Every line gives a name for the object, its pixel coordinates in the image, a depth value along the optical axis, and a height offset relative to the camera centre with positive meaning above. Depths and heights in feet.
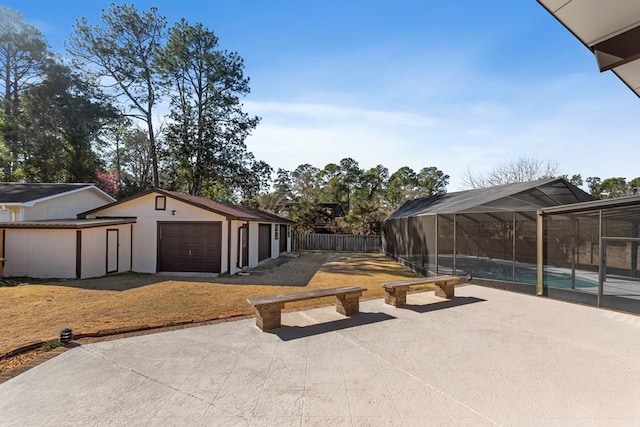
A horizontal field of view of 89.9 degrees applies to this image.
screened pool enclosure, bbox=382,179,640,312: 21.80 -1.63
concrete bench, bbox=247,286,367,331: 16.08 -4.38
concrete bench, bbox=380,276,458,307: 20.67 -4.46
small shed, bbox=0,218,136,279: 33.19 -3.18
